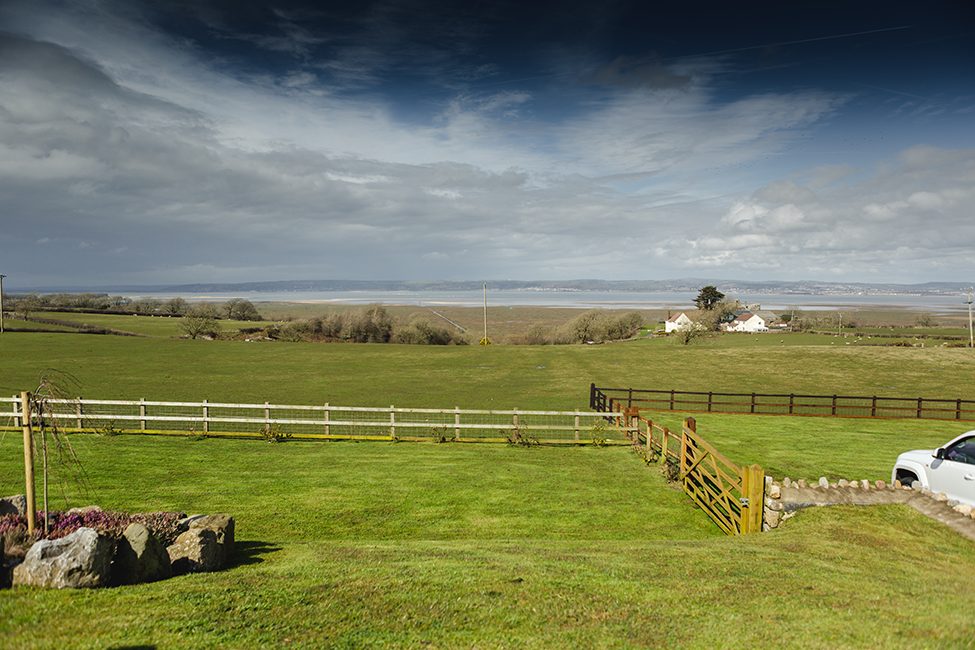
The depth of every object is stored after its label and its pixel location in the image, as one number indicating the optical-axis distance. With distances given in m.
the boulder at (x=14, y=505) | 6.57
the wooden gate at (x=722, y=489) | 9.40
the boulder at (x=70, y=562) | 4.91
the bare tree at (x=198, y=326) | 60.41
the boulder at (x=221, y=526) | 6.49
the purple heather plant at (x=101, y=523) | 6.02
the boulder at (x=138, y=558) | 5.36
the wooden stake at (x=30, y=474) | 5.68
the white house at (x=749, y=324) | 117.25
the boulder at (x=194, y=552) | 6.04
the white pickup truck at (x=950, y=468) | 8.38
